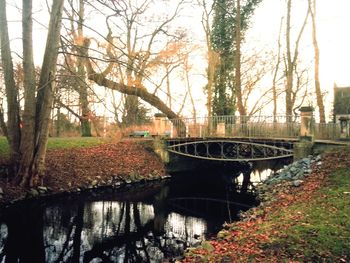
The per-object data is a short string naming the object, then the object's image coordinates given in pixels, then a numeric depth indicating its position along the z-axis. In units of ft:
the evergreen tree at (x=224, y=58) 81.51
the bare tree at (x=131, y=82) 60.75
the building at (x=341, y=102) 107.55
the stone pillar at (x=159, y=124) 68.54
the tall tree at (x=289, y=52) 63.67
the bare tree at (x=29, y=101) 37.65
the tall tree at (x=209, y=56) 77.20
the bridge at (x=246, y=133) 47.11
